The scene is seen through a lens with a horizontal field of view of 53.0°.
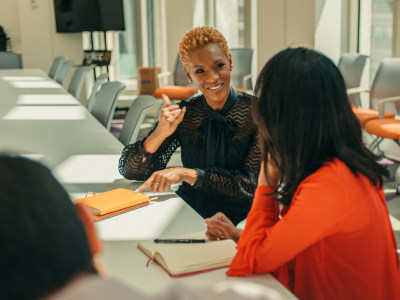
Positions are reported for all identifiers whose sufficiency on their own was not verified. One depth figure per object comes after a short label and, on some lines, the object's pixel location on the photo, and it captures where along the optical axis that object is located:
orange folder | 1.31
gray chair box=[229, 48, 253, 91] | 5.42
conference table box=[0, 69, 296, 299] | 0.95
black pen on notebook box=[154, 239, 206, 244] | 1.08
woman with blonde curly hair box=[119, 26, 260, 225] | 1.70
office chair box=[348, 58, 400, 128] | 3.66
